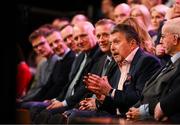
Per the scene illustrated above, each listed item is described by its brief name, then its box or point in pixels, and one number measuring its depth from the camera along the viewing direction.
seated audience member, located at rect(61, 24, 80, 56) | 8.20
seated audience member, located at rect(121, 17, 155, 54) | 6.08
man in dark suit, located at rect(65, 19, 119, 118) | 6.01
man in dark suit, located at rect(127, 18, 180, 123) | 4.87
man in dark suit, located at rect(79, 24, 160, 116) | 5.56
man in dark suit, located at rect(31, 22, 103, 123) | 6.78
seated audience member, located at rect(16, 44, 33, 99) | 9.79
